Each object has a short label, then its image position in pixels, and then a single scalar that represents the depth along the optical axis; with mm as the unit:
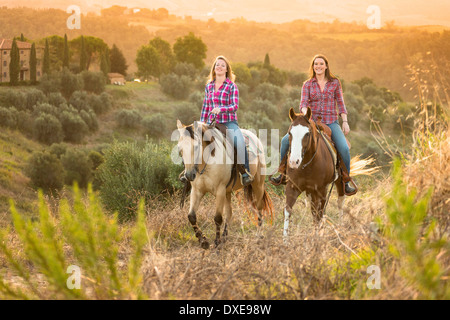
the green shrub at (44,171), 37875
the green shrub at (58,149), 44622
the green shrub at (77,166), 39372
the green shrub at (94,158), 42512
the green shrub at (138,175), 14445
